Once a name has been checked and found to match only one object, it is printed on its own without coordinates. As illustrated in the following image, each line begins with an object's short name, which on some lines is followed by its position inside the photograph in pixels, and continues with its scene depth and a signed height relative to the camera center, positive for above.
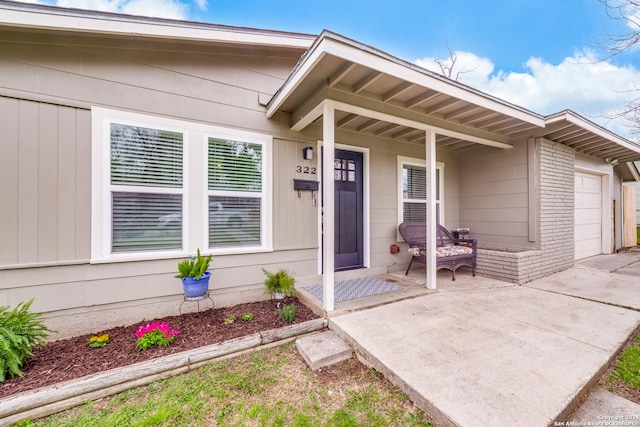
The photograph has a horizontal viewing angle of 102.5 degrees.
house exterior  2.45 +0.73
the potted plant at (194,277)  2.74 -0.68
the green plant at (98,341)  2.39 -1.19
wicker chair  4.19 -0.58
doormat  3.33 -1.04
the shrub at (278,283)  3.23 -0.86
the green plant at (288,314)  2.81 -1.09
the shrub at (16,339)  1.88 -0.94
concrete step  2.19 -1.22
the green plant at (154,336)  2.32 -1.13
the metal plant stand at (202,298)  2.76 -0.98
